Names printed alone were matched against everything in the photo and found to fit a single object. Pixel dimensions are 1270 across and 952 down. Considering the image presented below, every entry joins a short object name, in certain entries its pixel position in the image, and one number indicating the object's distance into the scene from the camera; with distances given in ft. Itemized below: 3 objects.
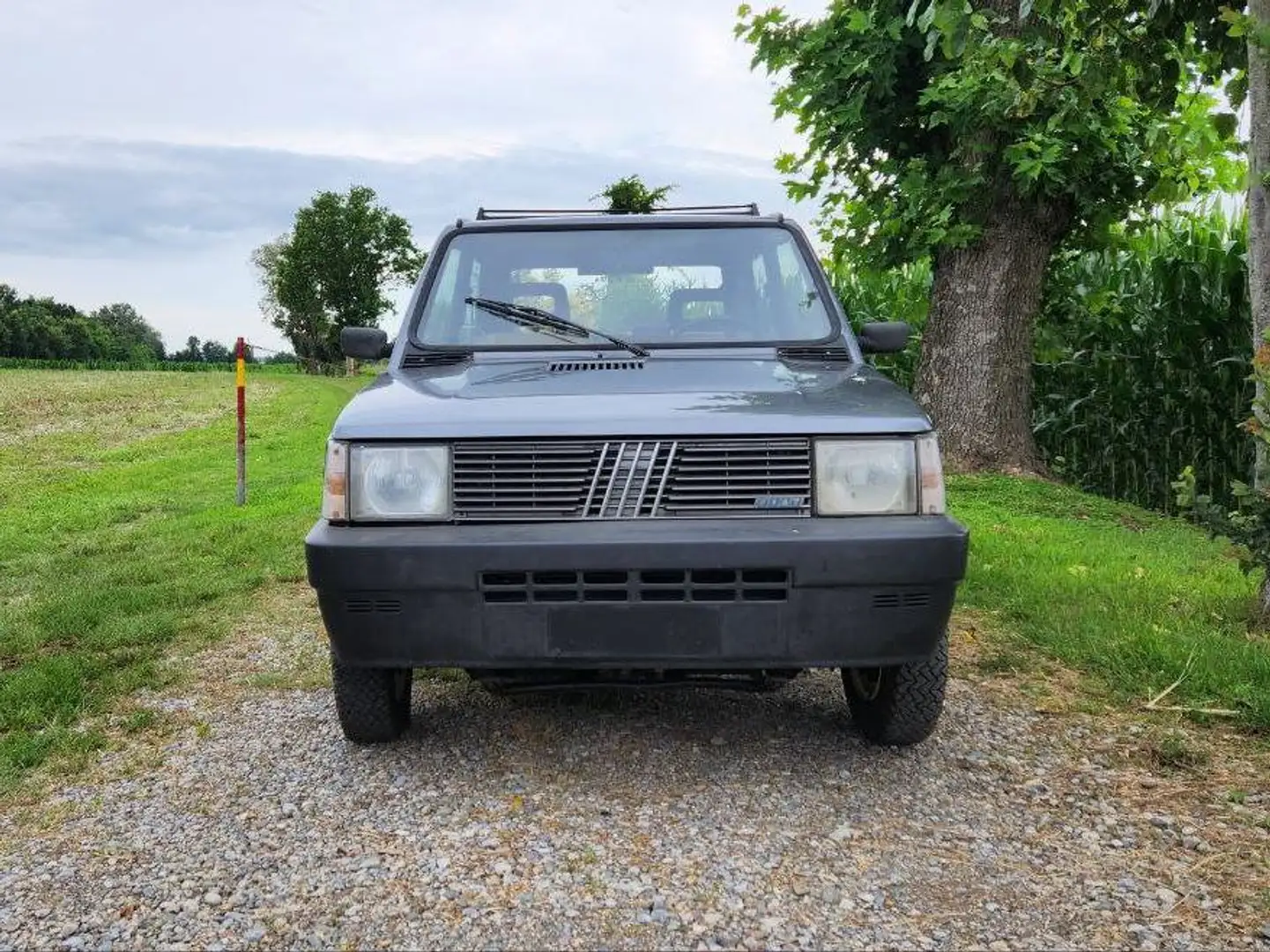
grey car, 10.30
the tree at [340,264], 230.68
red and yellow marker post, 33.12
